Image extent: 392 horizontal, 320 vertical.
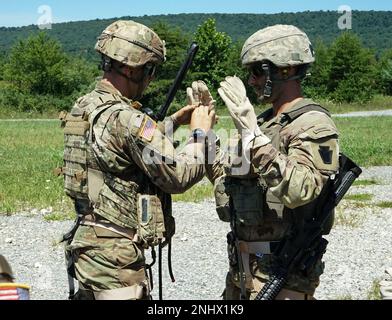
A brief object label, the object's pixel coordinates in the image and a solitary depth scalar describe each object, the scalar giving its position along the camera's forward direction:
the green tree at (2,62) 56.72
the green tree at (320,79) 53.69
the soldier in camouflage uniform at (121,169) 3.48
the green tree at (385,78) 55.38
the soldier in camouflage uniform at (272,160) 3.17
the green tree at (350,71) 52.09
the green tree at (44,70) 47.34
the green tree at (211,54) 48.12
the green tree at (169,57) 35.50
